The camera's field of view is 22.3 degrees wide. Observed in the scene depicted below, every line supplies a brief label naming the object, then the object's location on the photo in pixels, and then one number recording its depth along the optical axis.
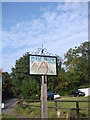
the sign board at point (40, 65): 6.99
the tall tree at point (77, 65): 36.28
